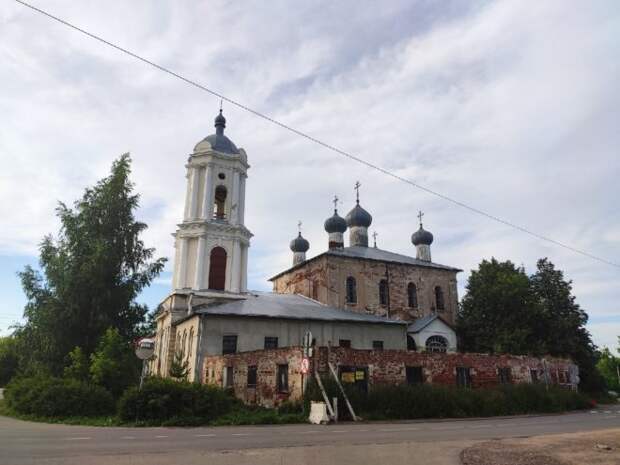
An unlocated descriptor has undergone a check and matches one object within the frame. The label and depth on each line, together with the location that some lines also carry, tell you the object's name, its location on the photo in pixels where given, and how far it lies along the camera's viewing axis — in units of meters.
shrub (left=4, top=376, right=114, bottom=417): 16.47
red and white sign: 16.21
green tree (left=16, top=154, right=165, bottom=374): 24.34
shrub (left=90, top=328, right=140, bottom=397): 19.25
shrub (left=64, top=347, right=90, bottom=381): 20.66
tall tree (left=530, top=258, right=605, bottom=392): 32.44
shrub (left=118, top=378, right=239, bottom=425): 15.14
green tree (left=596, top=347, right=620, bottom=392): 60.41
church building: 19.50
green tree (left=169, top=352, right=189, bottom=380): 21.86
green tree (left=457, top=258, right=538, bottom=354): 31.58
